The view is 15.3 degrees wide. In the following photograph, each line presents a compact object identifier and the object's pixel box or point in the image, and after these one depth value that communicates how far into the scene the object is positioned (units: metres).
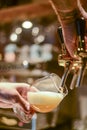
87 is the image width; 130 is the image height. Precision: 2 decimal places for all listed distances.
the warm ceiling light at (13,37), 2.72
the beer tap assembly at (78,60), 0.99
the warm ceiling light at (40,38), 2.62
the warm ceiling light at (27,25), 2.54
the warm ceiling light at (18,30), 2.57
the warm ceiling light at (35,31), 2.60
